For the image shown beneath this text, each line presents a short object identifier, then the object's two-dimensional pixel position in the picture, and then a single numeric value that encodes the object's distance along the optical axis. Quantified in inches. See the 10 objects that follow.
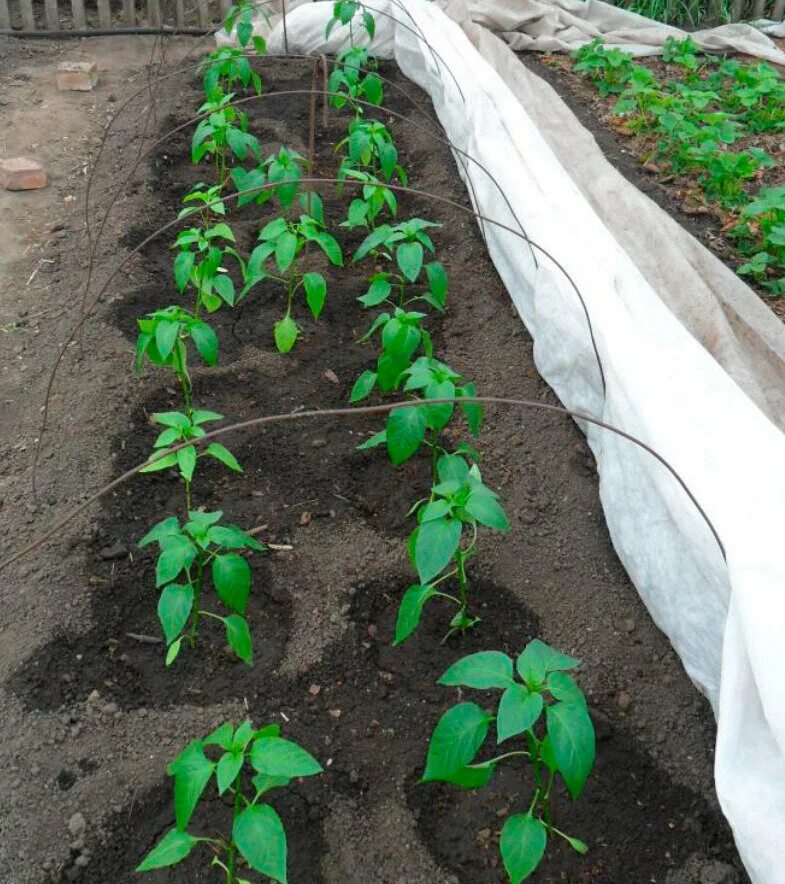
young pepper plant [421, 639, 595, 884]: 57.7
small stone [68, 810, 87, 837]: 68.6
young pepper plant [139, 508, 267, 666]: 71.5
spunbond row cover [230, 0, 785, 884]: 62.1
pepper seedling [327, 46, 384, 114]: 163.6
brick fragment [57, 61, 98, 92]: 206.1
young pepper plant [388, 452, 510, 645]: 69.4
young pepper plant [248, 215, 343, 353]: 106.0
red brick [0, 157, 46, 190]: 164.1
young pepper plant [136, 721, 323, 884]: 54.9
